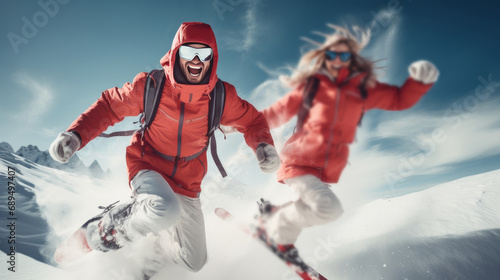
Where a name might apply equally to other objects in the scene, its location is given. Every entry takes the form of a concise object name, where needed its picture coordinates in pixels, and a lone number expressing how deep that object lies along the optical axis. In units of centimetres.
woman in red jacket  184
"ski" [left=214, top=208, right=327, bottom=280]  259
